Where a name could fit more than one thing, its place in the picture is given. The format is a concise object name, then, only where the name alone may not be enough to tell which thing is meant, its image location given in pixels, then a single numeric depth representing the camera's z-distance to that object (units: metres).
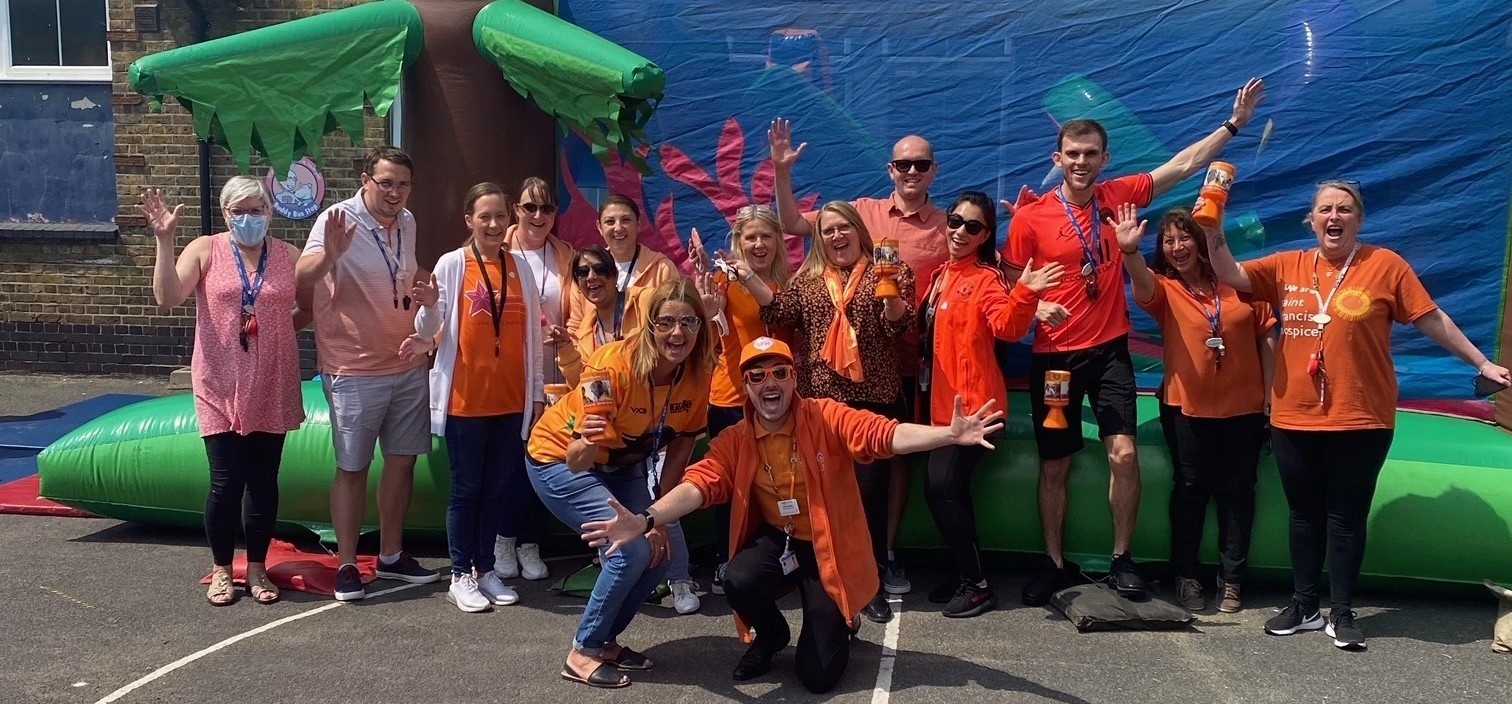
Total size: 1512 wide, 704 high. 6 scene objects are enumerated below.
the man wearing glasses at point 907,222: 4.90
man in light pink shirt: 4.76
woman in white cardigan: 4.77
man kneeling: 3.83
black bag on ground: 4.50
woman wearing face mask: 4.66
